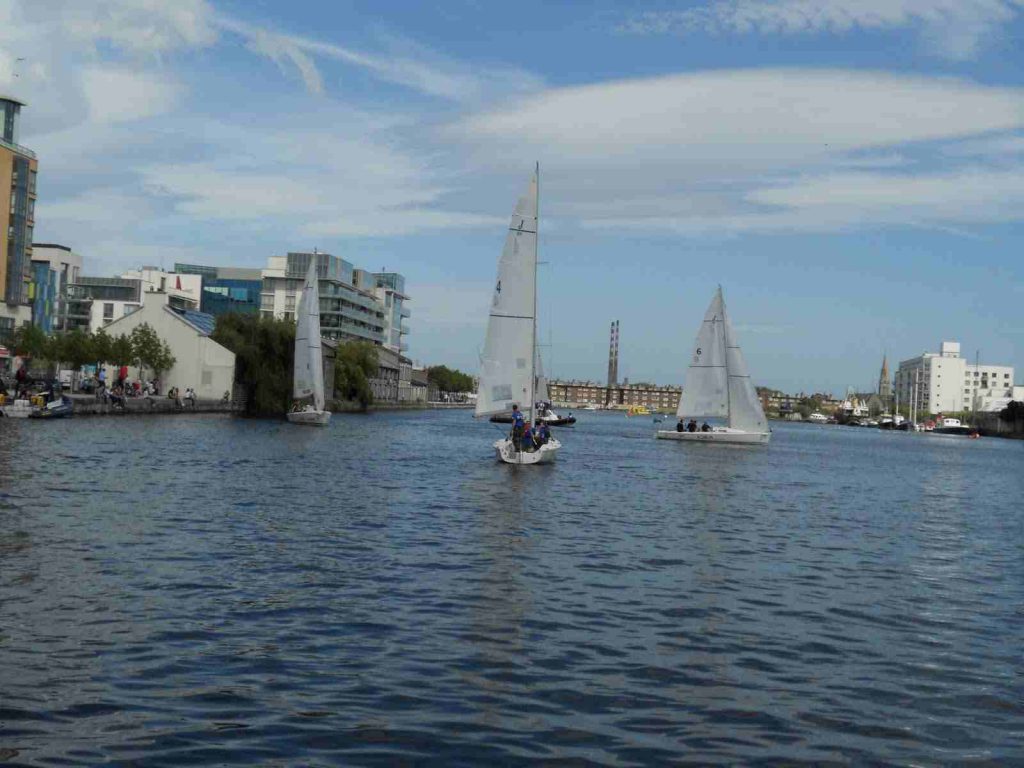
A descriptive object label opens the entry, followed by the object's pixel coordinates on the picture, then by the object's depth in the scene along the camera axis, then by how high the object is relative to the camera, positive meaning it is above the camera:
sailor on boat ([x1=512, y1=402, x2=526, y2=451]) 45.90 -0.63
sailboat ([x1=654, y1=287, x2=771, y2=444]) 79.44 +2.21
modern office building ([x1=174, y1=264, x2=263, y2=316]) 198.54 +15.77
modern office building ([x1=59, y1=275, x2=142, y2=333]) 185.62 +15.00
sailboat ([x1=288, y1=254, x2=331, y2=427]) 81.00 +2.70
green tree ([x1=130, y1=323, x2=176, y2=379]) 96.69 +3.72
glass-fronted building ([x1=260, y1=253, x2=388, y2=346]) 180.25 +17.46
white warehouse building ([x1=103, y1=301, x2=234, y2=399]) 99.00 +3.88
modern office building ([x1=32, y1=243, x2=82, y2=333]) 171.12 +18.61
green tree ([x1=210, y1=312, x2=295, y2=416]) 95.06 +3.51
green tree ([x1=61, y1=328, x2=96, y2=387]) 95.06 +3.59
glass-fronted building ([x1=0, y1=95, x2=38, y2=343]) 108.56 +16.28
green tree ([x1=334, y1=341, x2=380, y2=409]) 134.25 +3.83
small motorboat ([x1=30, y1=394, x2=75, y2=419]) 62.72 -1.03
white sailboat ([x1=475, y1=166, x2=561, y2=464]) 45.44 +3.19
